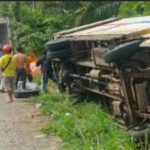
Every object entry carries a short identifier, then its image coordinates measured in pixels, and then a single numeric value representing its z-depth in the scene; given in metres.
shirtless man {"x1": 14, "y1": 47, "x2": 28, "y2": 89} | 13.12
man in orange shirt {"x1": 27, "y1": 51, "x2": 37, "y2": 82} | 17.19
